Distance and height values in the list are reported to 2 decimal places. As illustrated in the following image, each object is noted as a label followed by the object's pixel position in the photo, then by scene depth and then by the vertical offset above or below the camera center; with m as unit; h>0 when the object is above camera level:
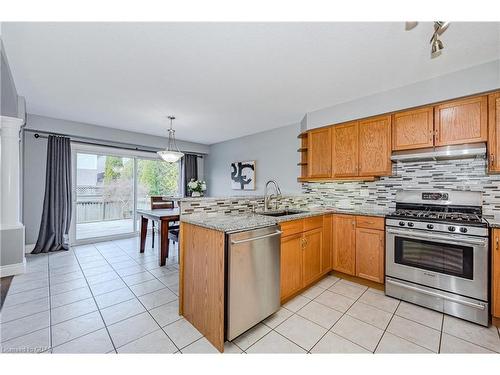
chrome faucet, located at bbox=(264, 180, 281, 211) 2.67 -0.18
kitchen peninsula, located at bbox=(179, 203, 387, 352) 1.60 -0.67
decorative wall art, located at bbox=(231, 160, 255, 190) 4.84 +0.28
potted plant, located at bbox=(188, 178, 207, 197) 4.44 -0.04
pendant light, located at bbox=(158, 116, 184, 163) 3.65 +0.56
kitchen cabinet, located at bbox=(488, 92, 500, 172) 2.02 +0.52
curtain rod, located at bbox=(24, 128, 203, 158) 3.82 +0.94
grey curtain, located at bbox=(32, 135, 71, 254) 3.84 -0.23
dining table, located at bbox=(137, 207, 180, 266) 3.18 -0.58
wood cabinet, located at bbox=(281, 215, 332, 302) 2.17 -0.74
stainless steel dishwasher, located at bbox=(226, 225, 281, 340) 1.58 -0.73
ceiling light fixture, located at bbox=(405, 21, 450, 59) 1.09 +0.81
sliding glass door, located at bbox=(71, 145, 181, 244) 4.48 -0.06
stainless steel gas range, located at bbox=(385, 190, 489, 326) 1.91 -0.67
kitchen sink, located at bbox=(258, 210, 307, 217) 2.66 -0.33
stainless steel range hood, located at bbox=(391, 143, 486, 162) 2.12 +0.36
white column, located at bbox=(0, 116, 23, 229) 2.81 +0.20
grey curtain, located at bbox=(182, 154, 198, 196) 5.83 +0.53
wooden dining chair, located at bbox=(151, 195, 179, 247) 4.18 -0.34
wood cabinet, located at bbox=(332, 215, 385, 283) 2.51 -0.73
